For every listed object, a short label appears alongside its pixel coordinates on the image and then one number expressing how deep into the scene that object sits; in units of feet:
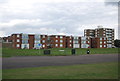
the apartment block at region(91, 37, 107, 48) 319.47
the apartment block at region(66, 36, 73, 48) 299.05
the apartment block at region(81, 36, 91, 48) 311.35
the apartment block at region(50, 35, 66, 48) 274.98
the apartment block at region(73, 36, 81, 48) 304.26
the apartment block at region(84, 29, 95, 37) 432.66
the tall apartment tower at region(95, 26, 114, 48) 409.49
